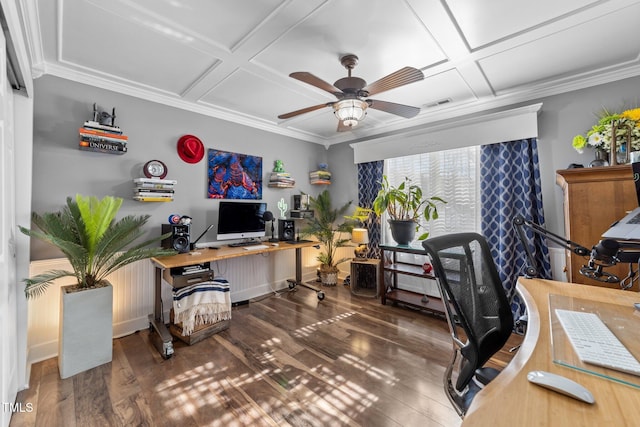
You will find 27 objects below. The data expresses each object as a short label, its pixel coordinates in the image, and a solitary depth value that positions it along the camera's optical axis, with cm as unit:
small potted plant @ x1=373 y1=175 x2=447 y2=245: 320
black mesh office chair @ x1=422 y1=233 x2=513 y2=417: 102
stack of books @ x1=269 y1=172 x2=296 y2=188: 375
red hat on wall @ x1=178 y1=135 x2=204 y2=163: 293
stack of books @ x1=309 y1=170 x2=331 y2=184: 429
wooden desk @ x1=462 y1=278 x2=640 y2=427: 55
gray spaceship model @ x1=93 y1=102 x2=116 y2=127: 233
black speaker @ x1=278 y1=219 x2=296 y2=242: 362
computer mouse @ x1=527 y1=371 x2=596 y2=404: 59
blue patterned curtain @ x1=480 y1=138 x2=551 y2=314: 267
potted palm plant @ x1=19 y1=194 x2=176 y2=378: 187
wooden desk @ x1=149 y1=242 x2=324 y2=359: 217
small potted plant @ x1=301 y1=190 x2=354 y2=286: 405
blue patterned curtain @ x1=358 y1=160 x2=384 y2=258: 394
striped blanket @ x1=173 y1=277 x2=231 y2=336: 236
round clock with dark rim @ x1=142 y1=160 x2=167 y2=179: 263
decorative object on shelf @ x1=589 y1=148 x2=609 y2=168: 204
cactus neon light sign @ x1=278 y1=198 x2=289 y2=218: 381
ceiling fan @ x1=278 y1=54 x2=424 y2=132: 173
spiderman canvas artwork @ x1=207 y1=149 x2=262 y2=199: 319
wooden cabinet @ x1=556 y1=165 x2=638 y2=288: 185
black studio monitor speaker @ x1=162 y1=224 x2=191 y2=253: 260
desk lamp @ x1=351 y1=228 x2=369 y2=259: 362
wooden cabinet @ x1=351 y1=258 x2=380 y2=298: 358
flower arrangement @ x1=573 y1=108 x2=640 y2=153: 191
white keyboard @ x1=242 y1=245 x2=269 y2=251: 292
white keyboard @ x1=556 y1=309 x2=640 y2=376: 72
